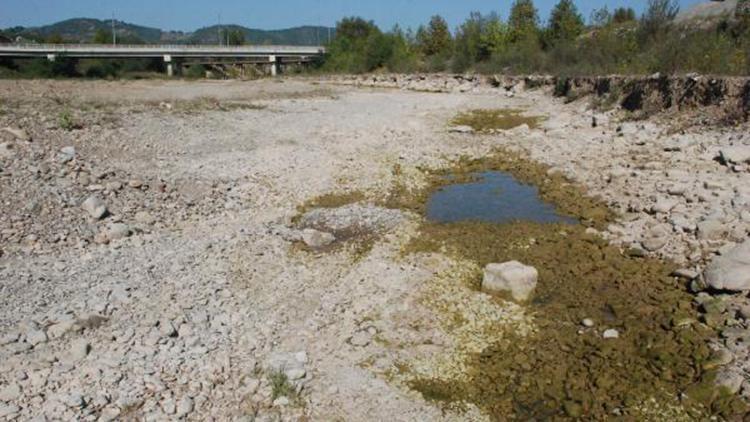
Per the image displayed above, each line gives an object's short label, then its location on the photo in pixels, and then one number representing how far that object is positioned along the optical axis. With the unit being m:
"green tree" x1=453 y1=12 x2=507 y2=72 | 59.69
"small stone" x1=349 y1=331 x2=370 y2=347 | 7.47
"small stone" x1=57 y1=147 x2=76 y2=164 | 13.79
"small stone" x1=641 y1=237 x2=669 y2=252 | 10.12
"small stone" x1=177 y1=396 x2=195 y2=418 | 5.93
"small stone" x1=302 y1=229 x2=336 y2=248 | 10.78
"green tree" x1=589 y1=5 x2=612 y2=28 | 45.23
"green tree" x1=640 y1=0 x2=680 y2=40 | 35.28
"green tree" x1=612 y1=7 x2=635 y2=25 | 65.29
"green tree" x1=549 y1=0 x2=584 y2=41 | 52.42
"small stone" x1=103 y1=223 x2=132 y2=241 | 10.53
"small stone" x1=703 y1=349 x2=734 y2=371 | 6.64
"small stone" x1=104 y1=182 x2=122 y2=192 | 12.58
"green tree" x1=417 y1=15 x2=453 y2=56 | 75.38
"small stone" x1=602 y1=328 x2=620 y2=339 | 7.53
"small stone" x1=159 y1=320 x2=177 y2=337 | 7.30
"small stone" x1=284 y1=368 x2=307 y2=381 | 6.66
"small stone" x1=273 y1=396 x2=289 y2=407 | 6.21
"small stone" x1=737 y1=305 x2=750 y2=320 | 7.39
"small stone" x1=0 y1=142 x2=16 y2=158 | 13.27
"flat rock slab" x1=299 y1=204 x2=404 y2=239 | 11.65
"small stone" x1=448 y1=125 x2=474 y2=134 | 23.27
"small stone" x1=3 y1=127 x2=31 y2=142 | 14.74
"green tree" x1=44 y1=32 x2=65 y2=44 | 102.97
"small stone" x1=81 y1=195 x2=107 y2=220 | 11.18
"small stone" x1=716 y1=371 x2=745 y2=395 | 6.18
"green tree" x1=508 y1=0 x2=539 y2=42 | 59.66
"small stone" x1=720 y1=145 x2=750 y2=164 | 13.30
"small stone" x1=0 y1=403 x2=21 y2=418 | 5.62
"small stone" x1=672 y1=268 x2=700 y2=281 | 8.84
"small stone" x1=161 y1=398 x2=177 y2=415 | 5.93
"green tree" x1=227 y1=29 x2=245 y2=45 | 135.50
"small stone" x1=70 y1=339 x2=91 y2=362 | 6.67
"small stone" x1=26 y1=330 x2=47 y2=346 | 6.87
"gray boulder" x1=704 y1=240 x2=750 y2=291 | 7.90
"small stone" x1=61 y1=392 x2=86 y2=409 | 5.84
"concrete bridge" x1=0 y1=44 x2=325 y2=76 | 77.00
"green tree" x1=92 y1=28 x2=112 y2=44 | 117.44
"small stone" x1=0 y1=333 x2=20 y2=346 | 6.79
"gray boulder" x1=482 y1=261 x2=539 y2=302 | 8.57
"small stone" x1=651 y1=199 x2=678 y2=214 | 11.45
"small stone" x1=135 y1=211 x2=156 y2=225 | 11.48
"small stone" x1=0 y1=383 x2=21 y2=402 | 5.84
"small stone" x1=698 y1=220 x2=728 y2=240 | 9.88
